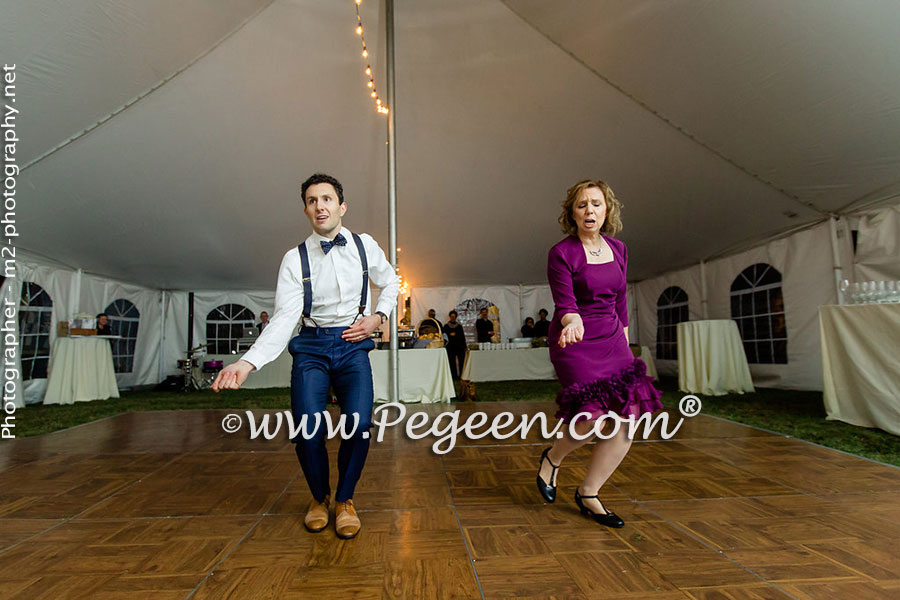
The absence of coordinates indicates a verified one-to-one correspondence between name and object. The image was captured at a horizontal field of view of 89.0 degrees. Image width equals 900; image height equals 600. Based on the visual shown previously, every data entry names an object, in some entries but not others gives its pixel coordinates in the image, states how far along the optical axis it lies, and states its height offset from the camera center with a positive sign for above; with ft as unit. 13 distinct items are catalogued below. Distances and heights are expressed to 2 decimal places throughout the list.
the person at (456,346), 24.59 -1.00
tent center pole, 16.65 +5.87
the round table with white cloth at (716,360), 19.24 -1.58
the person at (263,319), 30.19 +0.81
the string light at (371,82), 15.66 +9.52
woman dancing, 5.61 -0.23
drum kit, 28.03 -2.41
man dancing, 5.64 -0.03
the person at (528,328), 31.07 -0.13
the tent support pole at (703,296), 25.85 +1.48
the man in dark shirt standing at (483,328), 30.01 -0.07
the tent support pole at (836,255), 17.81 +2.53
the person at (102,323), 24.14 +0.59
